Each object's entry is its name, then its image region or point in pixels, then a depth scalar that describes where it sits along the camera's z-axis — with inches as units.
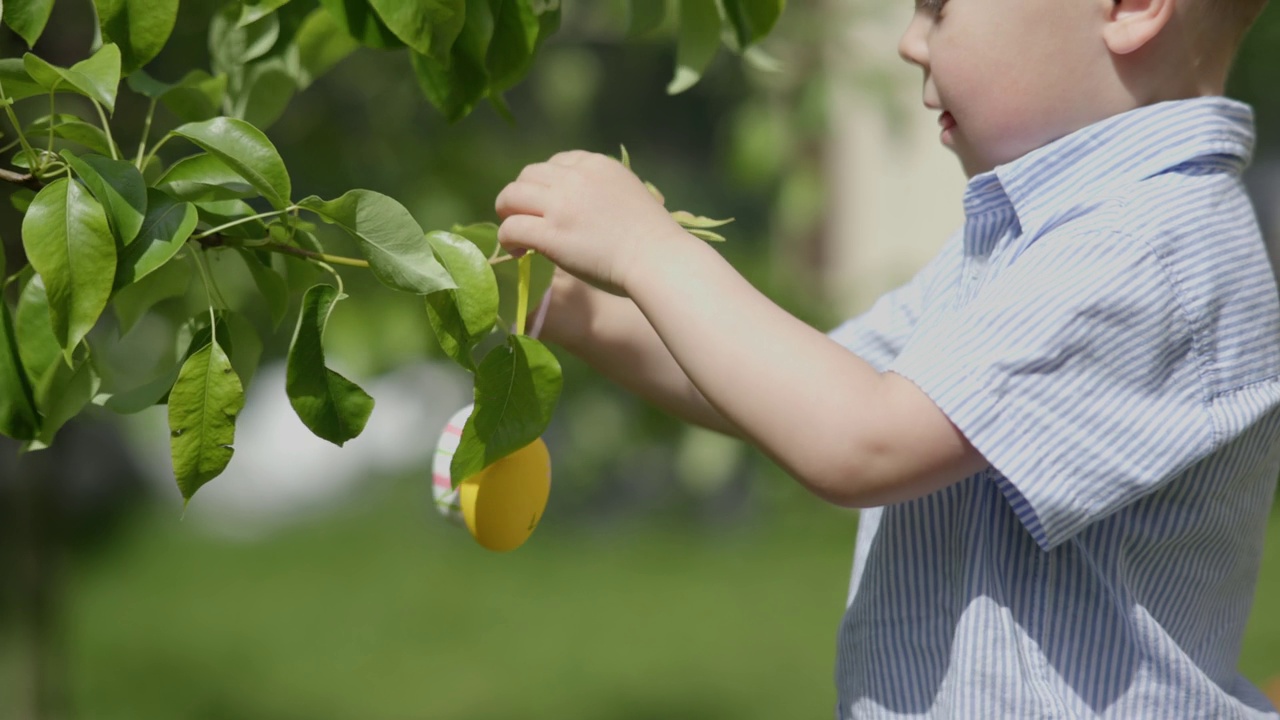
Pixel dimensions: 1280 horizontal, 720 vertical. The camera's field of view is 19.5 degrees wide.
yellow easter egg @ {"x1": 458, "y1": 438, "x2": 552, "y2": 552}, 63.9
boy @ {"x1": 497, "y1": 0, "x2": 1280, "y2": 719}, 60.8
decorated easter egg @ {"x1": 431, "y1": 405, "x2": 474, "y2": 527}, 64.7
